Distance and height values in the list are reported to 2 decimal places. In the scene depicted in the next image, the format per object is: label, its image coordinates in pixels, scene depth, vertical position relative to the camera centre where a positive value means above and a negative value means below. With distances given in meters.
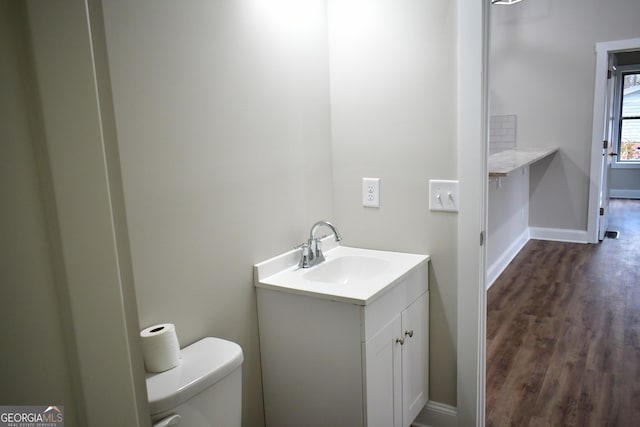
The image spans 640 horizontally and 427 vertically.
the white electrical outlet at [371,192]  2.15 -0.27
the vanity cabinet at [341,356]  1.68 -0.82
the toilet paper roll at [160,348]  1.36 -0.59
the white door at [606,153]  5.12 -0.39
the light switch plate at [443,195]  1.96 -0.28
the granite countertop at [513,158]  3.52 -0.32
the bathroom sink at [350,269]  2.05 -0.59
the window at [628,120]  7.68 -0.04
